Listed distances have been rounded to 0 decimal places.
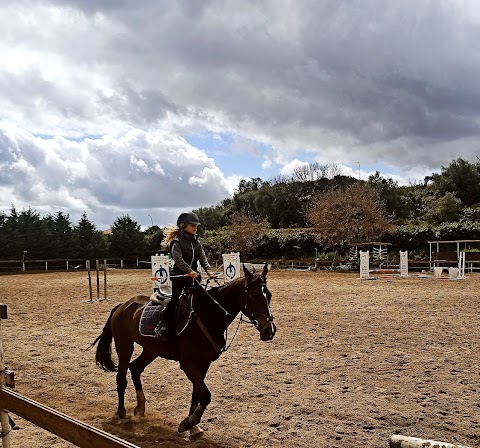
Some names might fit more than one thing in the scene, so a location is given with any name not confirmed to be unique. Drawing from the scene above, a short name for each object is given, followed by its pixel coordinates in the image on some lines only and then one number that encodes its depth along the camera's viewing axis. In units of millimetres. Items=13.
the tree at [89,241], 44656
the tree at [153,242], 47375
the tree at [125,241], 45812
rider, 5164
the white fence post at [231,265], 17862
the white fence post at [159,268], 14634
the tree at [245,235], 43438
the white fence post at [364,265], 25781
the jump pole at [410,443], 2077
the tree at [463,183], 49625
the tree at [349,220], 36125
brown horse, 4910
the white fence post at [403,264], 26430
